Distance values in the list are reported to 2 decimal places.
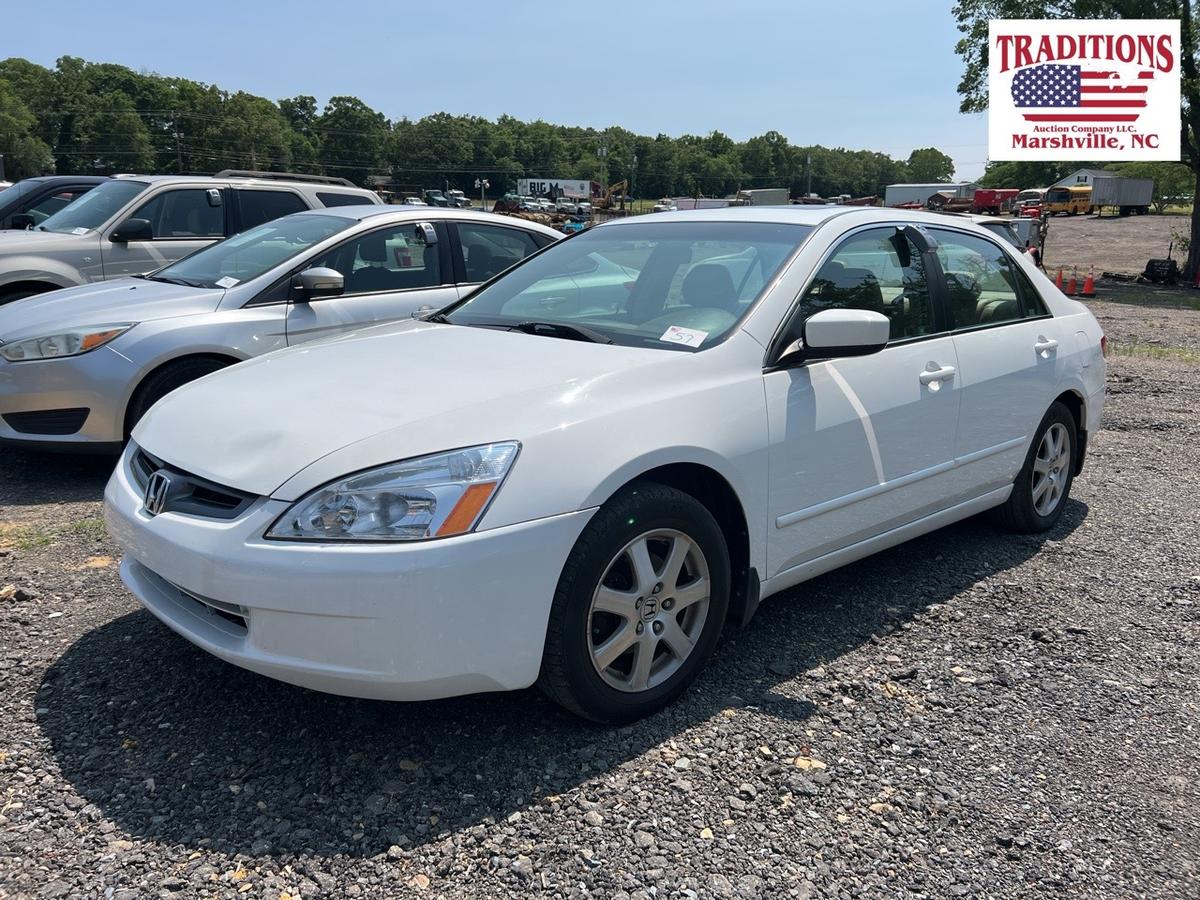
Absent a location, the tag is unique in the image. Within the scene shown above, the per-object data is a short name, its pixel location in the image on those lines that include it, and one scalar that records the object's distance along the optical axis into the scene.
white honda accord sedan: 2.53
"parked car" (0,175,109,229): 10.22
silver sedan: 5.30
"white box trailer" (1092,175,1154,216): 72.06
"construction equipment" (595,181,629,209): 58.07
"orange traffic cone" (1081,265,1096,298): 22.19
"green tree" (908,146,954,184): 178.62
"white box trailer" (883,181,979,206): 68.16
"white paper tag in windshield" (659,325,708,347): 3.31
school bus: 73.38
